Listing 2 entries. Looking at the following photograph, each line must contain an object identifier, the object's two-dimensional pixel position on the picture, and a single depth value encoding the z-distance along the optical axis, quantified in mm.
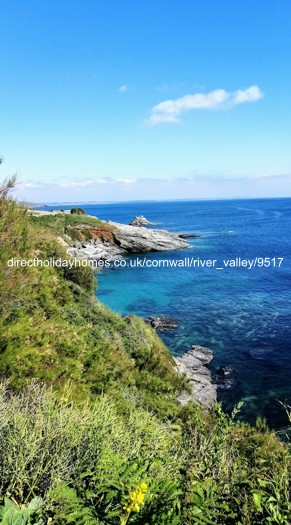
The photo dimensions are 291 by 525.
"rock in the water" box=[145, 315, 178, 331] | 29750
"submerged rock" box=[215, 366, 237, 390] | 21331
